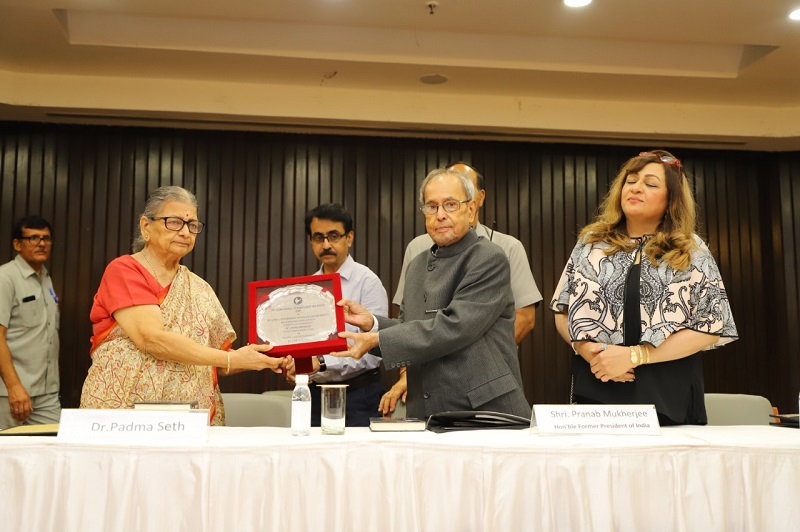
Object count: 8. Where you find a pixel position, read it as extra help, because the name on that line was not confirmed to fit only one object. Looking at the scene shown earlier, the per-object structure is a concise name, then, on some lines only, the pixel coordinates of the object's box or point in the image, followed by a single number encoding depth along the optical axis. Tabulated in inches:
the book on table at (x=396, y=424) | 78.2
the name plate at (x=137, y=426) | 72.6
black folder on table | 84.2
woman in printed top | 92.0
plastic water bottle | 77.2
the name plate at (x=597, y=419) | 77.0
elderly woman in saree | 101.3
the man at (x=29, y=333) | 188.5
